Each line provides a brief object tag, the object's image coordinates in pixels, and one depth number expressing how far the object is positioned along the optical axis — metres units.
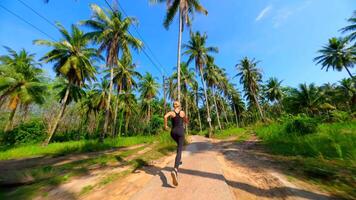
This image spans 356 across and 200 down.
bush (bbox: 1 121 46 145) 24.12
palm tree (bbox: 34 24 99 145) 20.80
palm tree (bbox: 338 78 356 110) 37.50
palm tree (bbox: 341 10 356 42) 26.75
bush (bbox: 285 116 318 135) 9.28
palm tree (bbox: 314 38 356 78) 35.18
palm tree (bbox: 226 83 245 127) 50.34
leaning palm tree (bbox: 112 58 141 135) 28.25
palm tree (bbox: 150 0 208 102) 15.51
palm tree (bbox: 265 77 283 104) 45.62
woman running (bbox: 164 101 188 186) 4.48
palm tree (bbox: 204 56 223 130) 34.06
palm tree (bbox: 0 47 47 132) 20.95
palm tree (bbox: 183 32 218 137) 27.56
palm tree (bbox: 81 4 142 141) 20.88
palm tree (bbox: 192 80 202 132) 44.63
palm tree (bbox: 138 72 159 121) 37.97
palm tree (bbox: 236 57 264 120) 37.44
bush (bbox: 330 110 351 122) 10.48
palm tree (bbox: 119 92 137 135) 36.94
